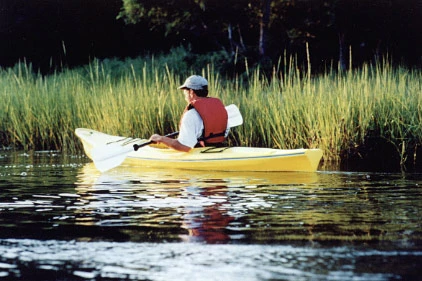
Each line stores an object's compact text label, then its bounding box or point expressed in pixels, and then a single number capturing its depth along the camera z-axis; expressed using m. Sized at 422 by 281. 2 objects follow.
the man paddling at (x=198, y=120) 10.45
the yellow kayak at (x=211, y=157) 10.29
